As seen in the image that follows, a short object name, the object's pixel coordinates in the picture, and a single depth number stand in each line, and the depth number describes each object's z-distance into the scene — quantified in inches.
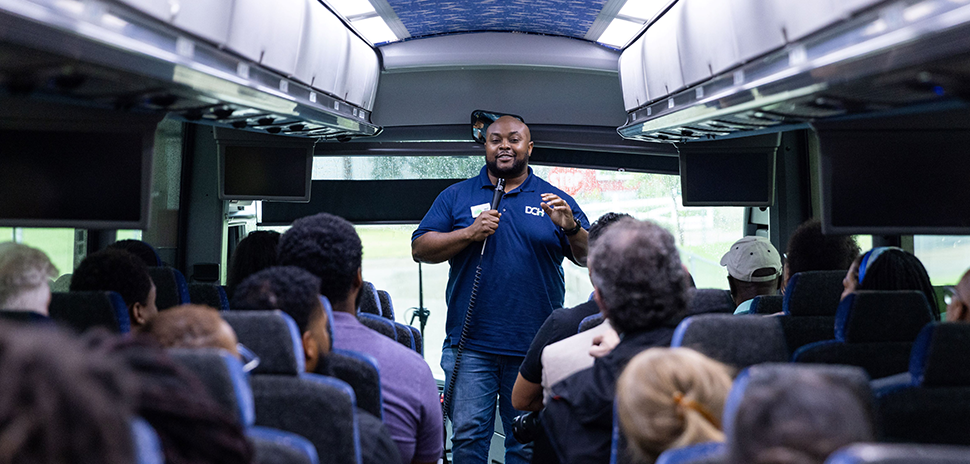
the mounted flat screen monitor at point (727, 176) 191.8
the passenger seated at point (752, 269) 175.8
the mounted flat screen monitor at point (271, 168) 205.2
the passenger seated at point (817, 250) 153.3
